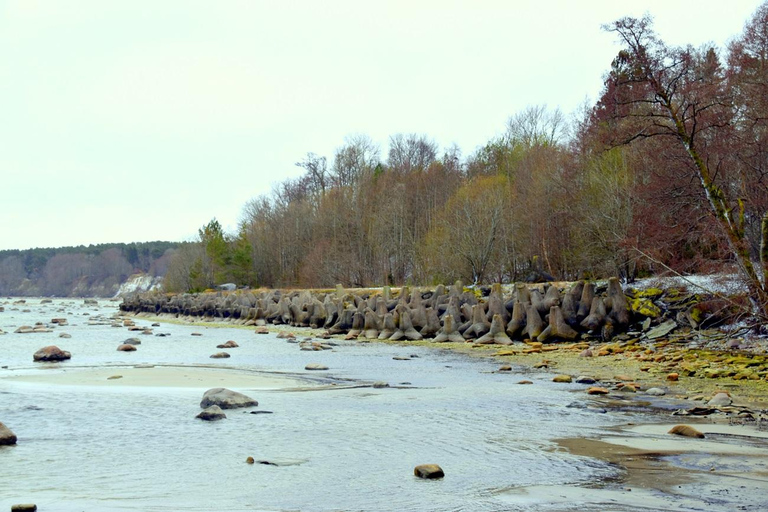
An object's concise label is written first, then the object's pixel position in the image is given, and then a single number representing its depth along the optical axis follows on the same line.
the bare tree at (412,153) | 73.50
